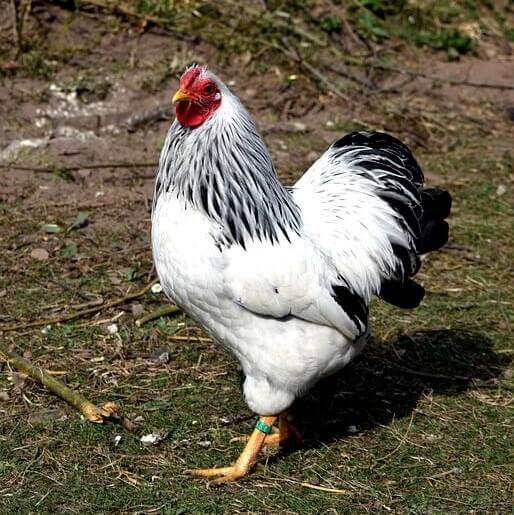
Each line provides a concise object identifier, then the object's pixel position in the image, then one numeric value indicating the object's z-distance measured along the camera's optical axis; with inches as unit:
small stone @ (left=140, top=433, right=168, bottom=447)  175.8
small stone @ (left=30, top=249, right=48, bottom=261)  236.4
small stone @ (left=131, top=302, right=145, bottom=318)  218.8
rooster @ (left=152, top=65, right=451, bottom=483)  154.3
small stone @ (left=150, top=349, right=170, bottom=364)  203.0
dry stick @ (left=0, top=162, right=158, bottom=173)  268.9
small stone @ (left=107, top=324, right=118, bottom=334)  211.3
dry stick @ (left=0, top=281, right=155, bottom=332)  209.0
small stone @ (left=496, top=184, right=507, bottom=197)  283.4
